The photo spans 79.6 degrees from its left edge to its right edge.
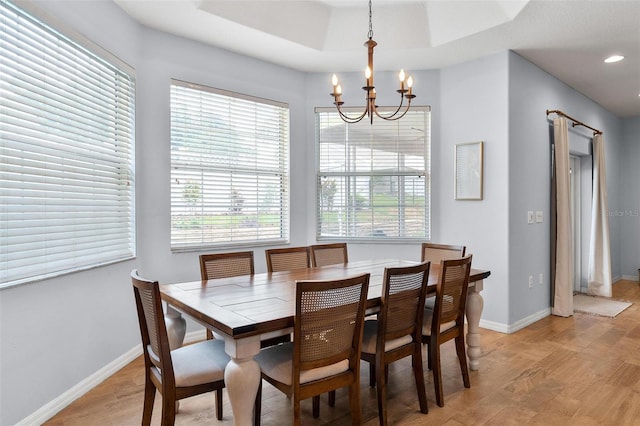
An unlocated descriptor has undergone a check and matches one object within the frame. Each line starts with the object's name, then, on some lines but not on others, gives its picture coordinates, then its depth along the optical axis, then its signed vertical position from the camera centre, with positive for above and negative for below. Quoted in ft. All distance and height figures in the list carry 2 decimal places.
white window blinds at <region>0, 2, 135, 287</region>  6.70 +1.25
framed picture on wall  12.92 +1.34
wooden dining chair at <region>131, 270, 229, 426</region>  5.61 -2.45
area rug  14.67 -3.99
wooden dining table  5.42 -1.58
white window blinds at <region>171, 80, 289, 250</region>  11.62 +1.43
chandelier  7.81 +2.59
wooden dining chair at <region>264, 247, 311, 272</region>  9.94 -1.27
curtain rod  14.06 +3.50
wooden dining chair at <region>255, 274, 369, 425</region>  5.59 -2.08
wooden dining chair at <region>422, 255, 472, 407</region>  7.72 -2.30
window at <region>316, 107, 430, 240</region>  14.46 +1.24
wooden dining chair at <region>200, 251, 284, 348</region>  8.84 -1.29
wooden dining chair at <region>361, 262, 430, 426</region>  6.78 -2.20
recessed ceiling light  12.70 +5.00
